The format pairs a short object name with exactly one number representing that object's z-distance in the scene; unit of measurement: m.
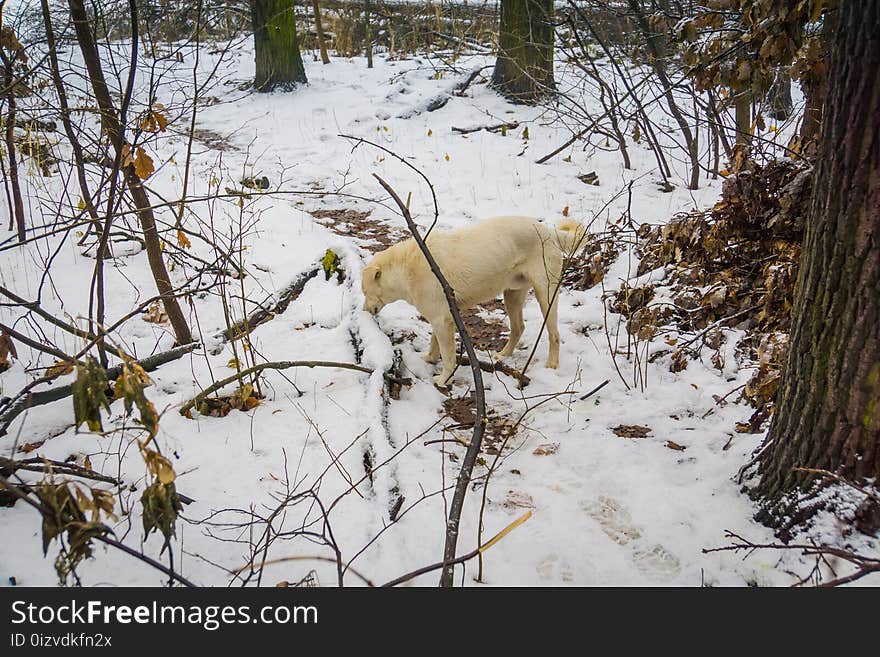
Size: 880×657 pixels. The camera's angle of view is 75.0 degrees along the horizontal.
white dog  4.28
